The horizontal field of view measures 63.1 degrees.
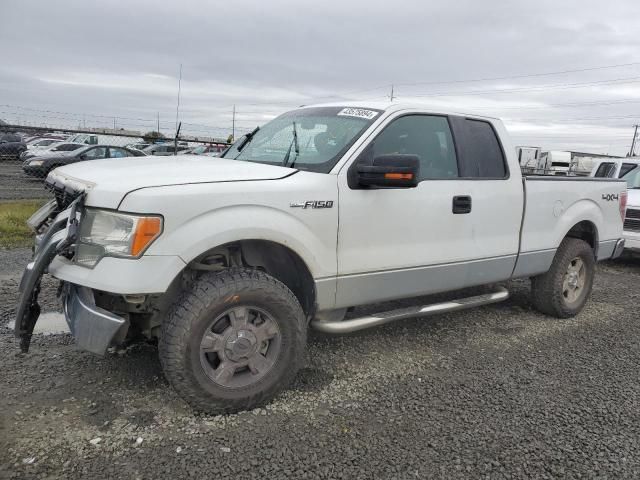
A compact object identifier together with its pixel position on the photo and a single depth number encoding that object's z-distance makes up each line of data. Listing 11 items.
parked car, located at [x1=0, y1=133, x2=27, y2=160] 24.78
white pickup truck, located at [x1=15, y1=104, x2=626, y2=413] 2.79
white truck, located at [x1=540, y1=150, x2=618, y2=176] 30.22
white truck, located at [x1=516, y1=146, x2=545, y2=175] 25.34
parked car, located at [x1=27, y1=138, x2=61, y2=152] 24.52
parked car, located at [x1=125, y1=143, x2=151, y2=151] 27.48
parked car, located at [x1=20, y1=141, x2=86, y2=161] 20.16
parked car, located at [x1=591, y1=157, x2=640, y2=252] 8.00
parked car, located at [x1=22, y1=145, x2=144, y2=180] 16.61
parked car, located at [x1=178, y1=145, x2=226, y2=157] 21.81
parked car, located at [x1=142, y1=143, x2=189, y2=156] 25.06
